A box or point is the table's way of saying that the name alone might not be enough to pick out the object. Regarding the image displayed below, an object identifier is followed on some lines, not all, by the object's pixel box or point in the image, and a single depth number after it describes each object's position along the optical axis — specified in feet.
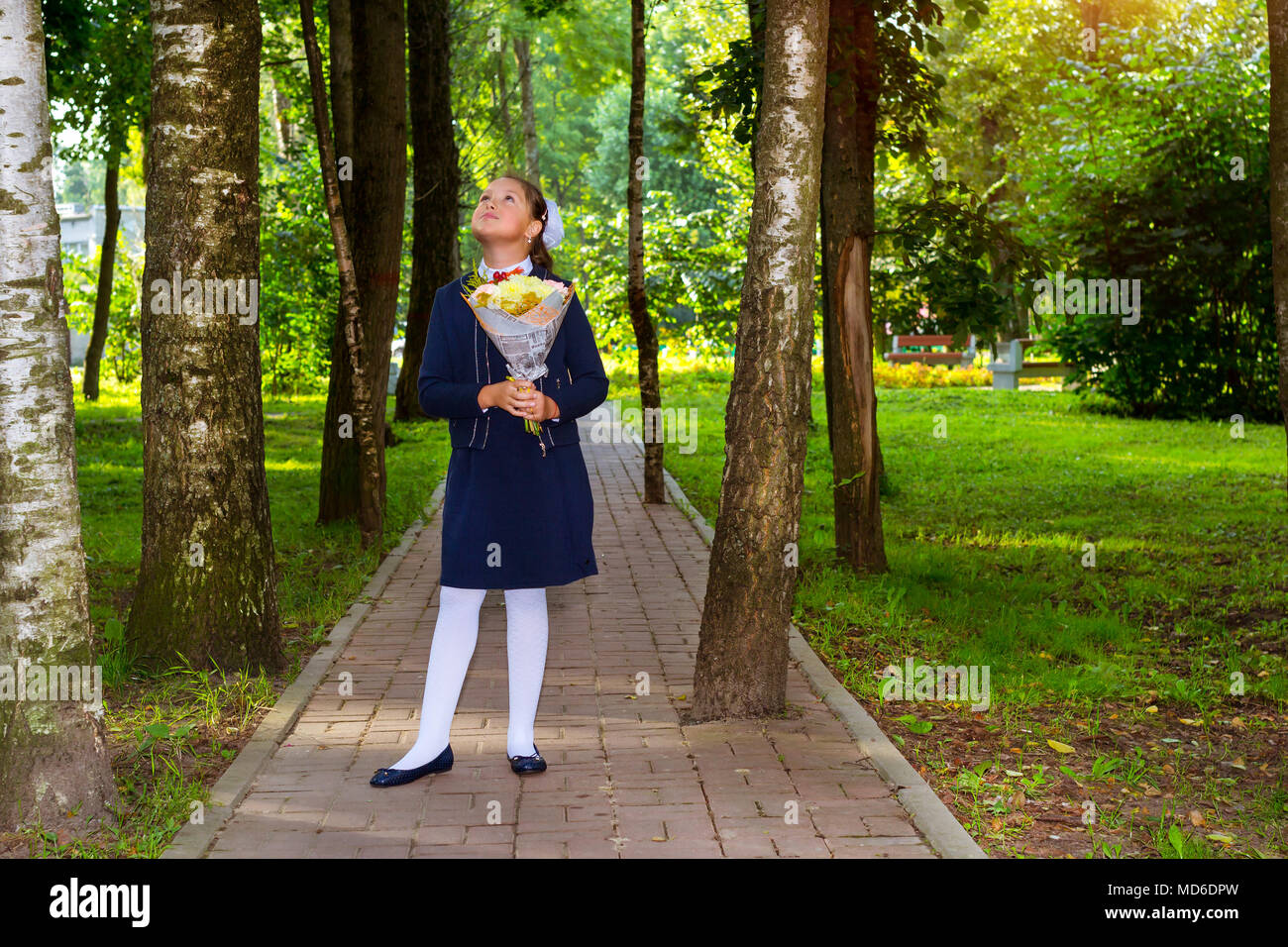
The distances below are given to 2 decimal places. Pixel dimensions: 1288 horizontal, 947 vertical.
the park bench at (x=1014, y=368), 90.84
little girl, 15.35
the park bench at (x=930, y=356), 104.01
